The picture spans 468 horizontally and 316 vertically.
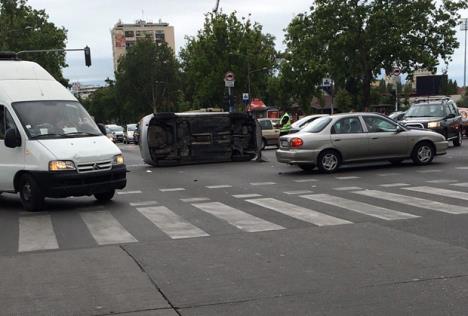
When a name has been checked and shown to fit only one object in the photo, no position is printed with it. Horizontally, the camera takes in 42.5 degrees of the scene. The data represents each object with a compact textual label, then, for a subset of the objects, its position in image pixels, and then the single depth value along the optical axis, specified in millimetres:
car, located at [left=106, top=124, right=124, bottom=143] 55525
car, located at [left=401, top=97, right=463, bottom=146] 22594
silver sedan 15797
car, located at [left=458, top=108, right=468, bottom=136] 30797
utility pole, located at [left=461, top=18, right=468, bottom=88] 69062
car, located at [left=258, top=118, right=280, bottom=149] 29109
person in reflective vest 26297
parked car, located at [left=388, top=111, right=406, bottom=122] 28258
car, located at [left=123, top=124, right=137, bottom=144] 49344
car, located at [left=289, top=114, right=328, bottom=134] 22392
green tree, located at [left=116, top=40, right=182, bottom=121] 93812
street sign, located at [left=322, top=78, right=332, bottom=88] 29078
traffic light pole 41216
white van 10695
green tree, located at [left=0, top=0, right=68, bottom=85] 65312
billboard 40941
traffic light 41250
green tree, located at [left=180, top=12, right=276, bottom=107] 53094
